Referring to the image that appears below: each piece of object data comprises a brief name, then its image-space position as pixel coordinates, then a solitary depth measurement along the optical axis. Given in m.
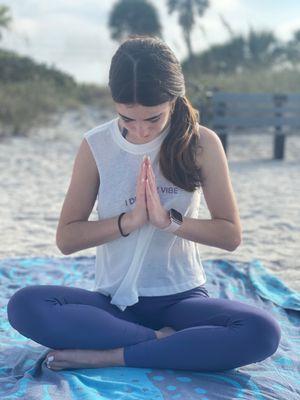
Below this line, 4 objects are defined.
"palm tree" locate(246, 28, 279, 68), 20.05
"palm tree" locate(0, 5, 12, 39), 19.67
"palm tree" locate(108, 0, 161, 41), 30.02
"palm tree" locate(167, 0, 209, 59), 21.37
